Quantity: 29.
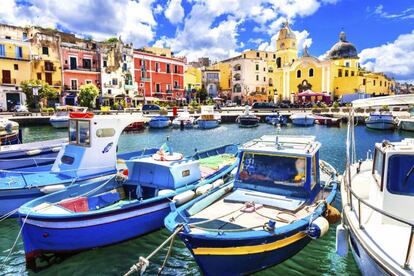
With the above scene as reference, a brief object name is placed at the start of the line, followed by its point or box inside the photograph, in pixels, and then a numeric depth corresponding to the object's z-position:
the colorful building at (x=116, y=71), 57.81
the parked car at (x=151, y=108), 51.80
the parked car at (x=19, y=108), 47.73
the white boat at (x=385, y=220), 5.37
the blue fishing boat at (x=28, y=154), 14.49
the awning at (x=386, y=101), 6.52
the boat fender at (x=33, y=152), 16.20
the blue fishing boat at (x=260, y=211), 6.81
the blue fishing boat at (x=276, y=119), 47.52
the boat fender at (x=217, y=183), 10.84
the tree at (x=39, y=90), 47.53
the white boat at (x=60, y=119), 40.69
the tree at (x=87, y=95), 49.50
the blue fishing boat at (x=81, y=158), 11.53
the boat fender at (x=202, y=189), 10.20
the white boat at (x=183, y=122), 43.91
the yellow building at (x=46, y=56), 51.62
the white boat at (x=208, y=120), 43.41
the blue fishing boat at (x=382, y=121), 38.62
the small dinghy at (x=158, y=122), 43.06
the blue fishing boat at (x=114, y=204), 8.28
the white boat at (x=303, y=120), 45.47
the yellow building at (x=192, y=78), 75.94
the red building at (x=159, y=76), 62.78
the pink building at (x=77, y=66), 54.17
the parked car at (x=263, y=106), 59.97
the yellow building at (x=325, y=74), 73.56
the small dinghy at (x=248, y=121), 45.34
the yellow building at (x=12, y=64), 48.94
